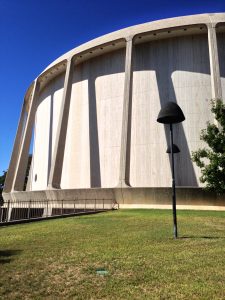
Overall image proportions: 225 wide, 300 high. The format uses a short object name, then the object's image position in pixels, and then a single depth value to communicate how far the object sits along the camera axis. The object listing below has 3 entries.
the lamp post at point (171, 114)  8.20
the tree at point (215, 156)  12.37
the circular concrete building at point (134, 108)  23.92
